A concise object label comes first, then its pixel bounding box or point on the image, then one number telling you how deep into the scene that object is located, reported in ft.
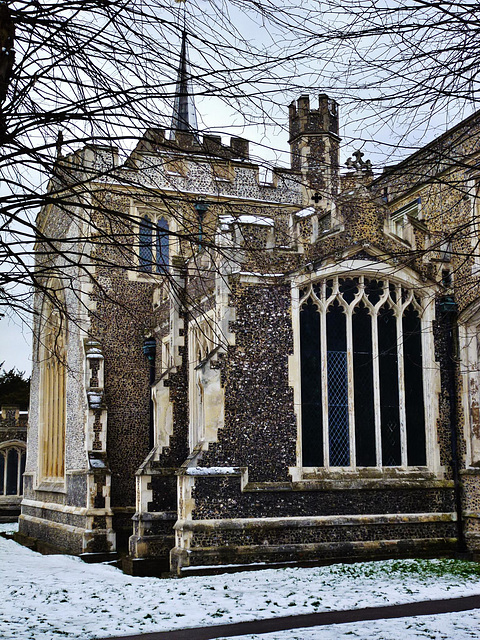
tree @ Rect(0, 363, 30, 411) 121.80
